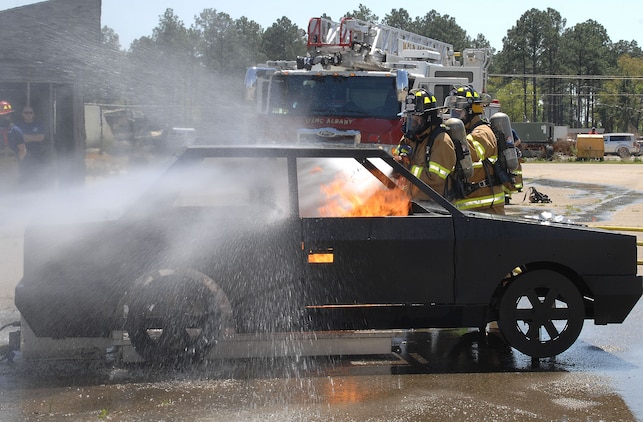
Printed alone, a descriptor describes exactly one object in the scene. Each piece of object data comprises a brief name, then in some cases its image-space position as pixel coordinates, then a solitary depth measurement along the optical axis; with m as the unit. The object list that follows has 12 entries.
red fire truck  12.57
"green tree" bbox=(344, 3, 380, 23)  112.32
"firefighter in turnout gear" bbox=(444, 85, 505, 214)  7.60
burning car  5.63
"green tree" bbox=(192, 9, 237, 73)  53.72
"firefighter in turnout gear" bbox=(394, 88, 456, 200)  7.23
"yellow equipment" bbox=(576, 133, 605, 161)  55.91
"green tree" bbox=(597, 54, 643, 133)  114.31
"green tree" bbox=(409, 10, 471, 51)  115.38
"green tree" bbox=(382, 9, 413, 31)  122.69
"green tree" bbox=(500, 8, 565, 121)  107.12
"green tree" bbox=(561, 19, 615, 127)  106.38
